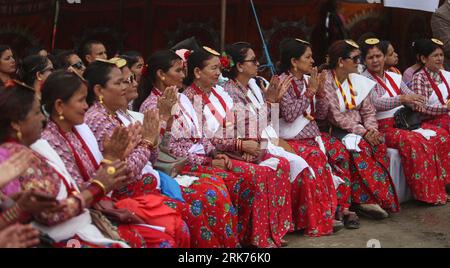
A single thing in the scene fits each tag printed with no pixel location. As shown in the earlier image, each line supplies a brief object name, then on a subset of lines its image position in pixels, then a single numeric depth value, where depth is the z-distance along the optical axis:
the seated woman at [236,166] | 5.55
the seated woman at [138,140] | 4.58
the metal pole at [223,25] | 7.32
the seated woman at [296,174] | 6.08
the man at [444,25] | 8.72
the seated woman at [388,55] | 7.75
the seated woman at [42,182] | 3.56
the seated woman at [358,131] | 6.67
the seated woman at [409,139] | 6.97
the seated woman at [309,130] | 6.23
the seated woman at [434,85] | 7.43
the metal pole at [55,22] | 7.64
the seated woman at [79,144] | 4.12
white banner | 8.80
